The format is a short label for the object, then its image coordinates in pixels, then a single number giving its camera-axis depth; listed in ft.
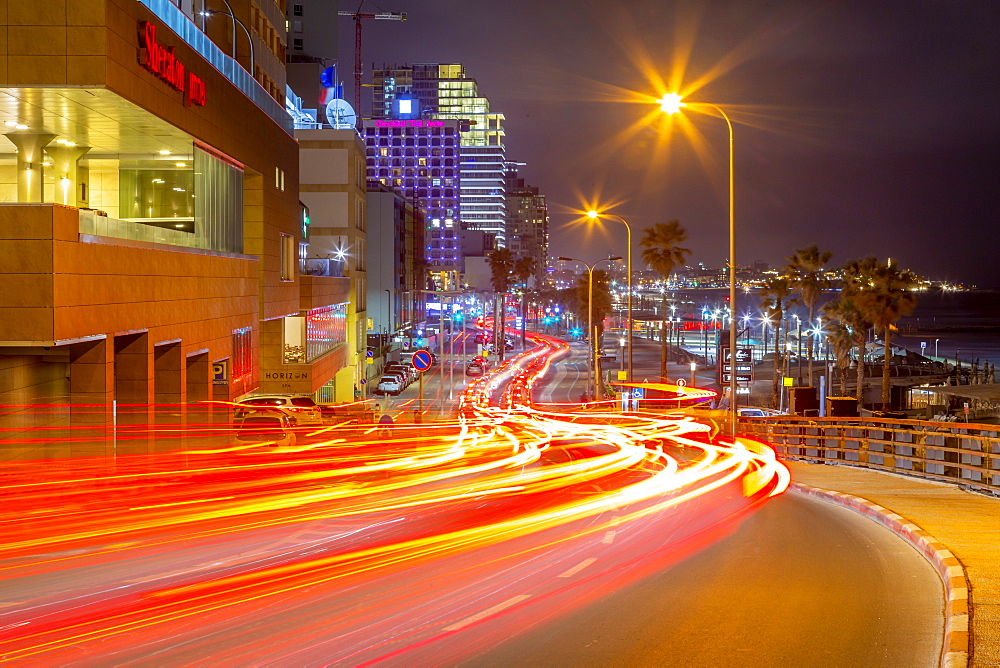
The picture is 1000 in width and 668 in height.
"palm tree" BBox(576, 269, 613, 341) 381.40
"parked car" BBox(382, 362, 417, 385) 244.63
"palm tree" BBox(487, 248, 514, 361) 545.44
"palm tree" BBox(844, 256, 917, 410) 184.34
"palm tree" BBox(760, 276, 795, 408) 230.68
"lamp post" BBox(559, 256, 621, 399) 181.57
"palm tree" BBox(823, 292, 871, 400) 204.03
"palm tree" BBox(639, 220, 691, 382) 216.13
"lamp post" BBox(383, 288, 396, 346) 347.36
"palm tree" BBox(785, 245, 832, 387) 217.97
